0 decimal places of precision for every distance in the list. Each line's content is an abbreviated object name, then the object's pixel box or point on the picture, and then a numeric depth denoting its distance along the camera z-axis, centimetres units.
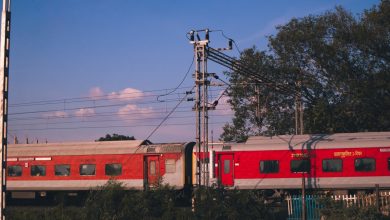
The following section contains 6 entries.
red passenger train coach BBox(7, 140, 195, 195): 3253
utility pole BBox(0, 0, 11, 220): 1262
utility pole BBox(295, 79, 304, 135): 3612
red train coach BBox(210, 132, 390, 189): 2900
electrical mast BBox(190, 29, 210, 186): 2578
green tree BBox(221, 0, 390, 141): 4406
